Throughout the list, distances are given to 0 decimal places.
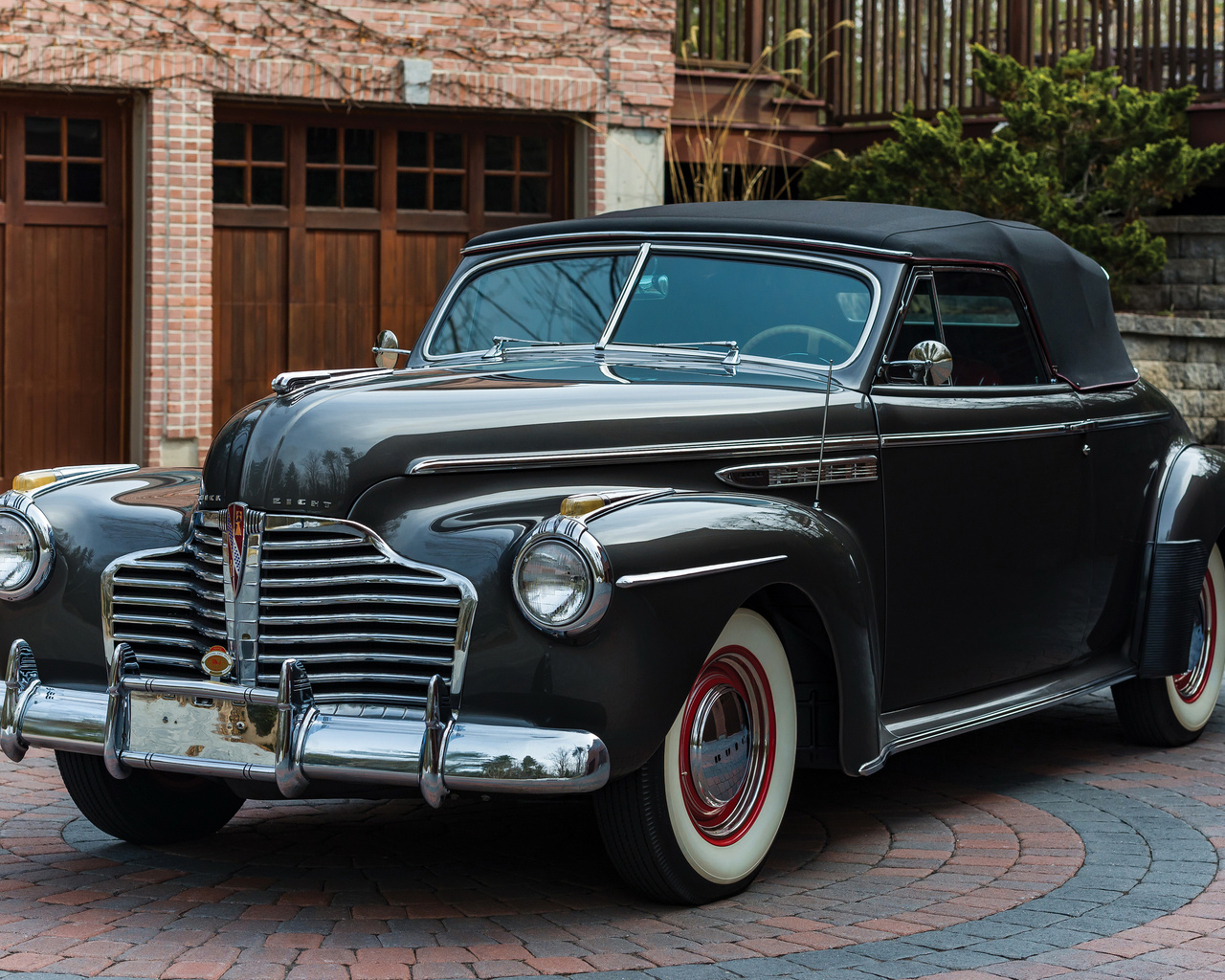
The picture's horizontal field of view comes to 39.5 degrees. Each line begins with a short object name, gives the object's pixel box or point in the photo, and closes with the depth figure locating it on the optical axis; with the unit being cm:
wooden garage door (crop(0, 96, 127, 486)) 1173
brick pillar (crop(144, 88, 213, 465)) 1177
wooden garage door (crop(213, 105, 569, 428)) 1232
